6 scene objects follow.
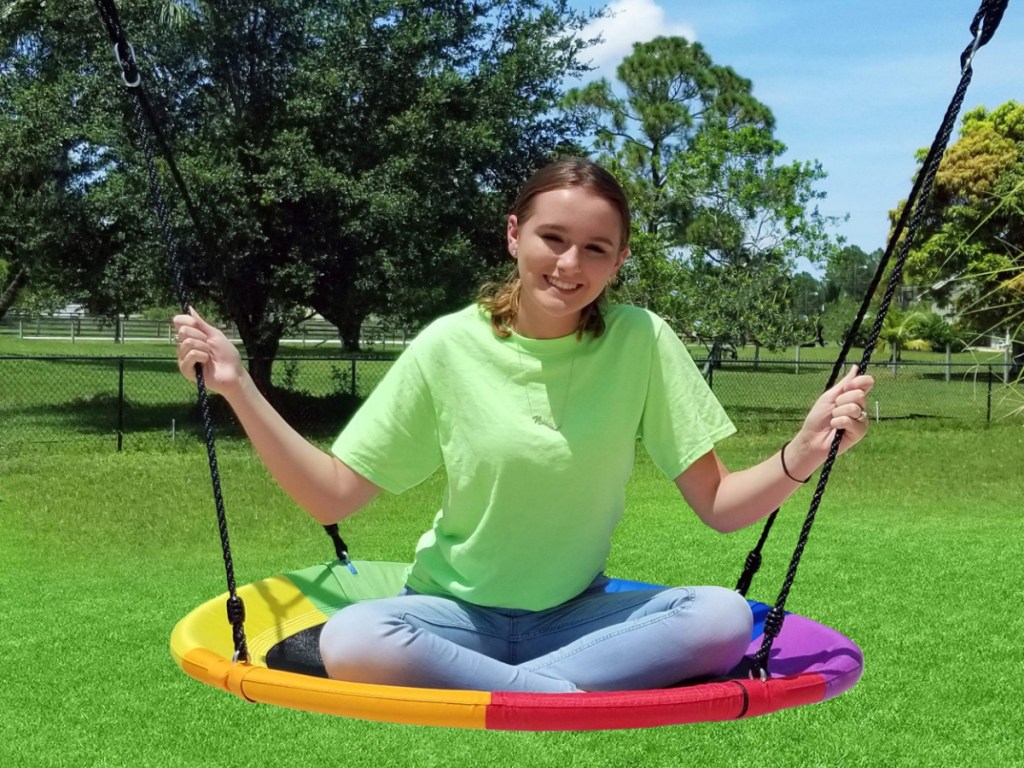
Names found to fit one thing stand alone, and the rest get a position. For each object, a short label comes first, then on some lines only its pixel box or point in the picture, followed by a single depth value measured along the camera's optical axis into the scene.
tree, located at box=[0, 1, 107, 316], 11.73
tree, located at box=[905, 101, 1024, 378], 17.86
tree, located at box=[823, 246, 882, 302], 41.65
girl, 1.76
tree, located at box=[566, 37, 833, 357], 14.98
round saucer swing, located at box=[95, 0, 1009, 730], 1.50
